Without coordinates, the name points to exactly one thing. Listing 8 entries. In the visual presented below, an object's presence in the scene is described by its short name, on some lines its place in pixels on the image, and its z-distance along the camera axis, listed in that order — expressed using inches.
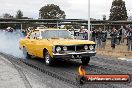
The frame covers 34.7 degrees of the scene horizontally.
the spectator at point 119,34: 637.0
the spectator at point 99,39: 607.1
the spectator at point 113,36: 576.9
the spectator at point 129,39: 506.8
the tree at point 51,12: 2570.3
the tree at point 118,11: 2300.3
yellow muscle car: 317.2
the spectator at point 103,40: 593.9
